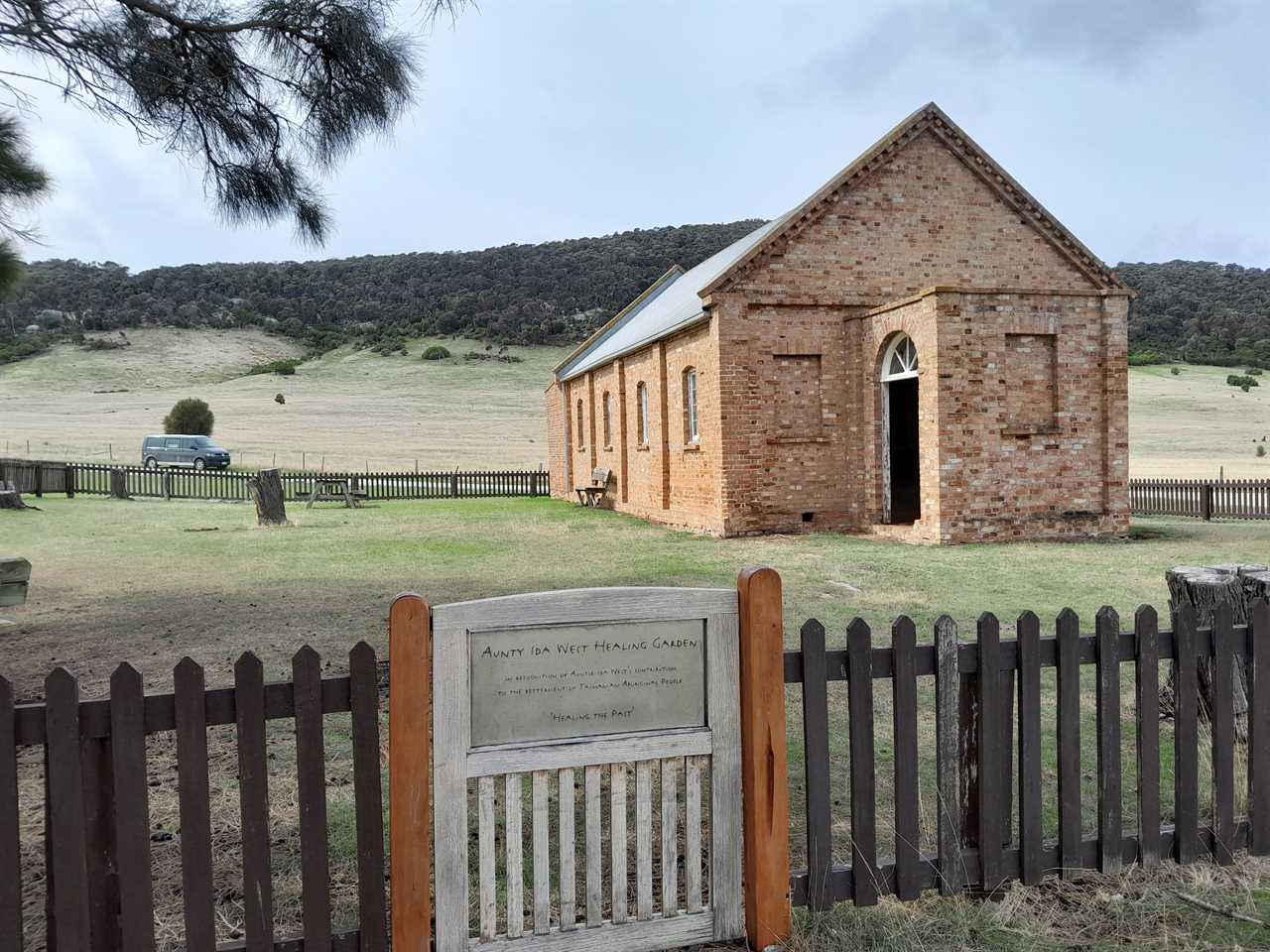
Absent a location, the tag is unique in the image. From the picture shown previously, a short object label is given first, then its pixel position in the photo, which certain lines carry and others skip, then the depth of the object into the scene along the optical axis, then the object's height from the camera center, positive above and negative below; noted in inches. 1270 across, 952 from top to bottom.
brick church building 661.9 +62.1
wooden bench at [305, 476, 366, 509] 1283.8 -42.4
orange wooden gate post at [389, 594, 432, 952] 120.7 -39.4
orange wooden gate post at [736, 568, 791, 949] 130.6 -42.2
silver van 1827.0 +18.6
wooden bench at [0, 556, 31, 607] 402.3 -48.5
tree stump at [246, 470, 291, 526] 864.9 -32.8
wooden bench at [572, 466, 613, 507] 1104.2 -38.5
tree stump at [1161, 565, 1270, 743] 181.3 -30.8
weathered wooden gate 122.9 -38.1
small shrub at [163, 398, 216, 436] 2148.1 +98.6
